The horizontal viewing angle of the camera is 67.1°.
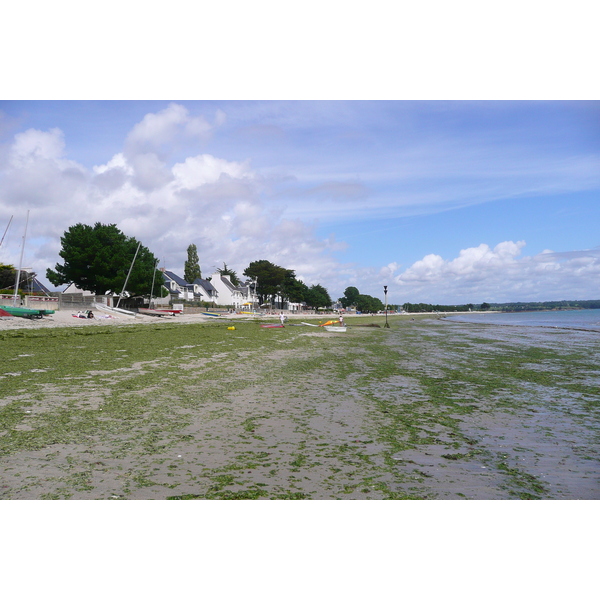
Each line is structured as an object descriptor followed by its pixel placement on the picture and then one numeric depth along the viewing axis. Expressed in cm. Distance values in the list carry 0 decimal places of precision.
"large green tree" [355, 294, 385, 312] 19500
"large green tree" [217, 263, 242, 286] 14259
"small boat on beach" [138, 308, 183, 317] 6475
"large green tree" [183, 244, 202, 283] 11804
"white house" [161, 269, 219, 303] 9881
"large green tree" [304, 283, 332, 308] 14900
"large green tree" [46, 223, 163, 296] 6000
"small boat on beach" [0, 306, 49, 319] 3744
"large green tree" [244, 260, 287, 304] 11818
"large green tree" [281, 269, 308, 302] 12369
